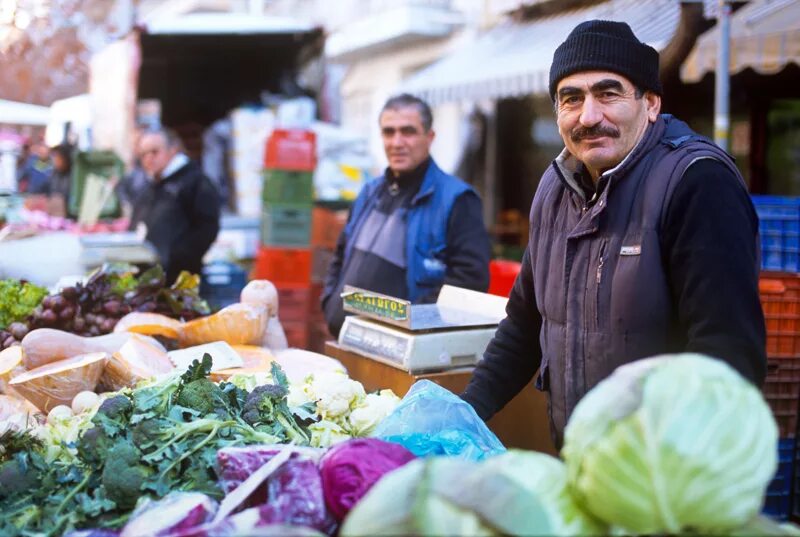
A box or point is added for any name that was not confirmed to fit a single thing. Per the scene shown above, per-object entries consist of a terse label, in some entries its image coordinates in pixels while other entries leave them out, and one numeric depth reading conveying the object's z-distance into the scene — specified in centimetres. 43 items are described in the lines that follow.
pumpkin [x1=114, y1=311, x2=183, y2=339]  402
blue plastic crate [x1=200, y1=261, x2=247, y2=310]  741
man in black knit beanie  212
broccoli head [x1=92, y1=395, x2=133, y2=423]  247
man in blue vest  454
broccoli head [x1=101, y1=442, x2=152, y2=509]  211
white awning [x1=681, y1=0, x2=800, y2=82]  590
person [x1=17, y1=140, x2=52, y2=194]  1717
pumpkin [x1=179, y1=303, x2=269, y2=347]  393
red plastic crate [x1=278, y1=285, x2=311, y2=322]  793
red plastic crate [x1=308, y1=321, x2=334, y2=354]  755
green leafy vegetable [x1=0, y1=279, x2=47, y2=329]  423
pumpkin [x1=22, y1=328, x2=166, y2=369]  347
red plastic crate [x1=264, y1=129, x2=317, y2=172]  871
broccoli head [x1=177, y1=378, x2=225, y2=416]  254
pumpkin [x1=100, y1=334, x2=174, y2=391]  329
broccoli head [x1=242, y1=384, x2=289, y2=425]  253
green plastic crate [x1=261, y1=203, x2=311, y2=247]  853
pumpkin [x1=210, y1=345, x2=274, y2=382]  336
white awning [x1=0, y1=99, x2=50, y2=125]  1847
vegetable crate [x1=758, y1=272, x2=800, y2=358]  435
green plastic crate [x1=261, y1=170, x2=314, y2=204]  867
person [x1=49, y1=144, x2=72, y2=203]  1369
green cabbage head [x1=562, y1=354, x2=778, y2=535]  143
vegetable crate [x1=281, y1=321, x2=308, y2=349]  761
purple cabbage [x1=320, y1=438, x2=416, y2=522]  193
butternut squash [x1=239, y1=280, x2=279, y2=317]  413
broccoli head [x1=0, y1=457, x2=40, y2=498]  220
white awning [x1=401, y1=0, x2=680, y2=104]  878
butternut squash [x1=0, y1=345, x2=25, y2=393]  342
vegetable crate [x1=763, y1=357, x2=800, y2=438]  442
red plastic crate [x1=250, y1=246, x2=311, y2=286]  836
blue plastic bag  238
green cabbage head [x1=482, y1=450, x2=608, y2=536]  150
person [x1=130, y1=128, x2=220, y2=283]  694
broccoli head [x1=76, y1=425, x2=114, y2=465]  227
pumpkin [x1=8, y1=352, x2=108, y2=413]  321
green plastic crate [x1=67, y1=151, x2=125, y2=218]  1150
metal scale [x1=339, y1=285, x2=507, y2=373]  341
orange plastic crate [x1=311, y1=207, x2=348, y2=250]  894
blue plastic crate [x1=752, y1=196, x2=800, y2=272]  482
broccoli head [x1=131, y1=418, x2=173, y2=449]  232
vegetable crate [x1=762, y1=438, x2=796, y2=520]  448
